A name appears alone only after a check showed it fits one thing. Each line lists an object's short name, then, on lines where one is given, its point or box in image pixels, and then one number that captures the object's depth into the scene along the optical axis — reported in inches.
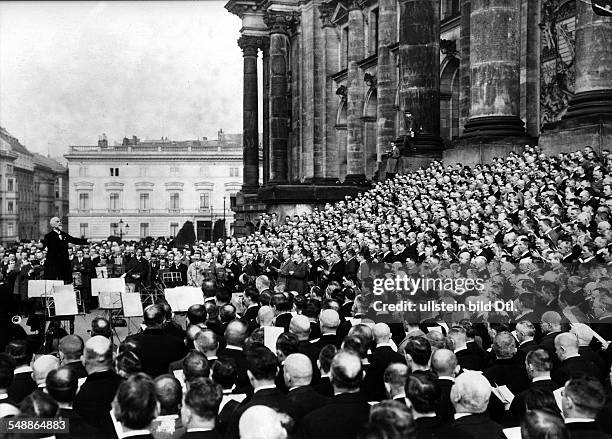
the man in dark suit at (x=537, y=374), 235.6
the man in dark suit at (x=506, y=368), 267.1
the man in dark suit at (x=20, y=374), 259.0
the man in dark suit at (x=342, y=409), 197.9
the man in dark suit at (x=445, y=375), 233.6
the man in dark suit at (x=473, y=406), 198.4
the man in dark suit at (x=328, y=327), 315.0
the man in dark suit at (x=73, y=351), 263.9
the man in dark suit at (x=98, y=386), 234.5
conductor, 651.5
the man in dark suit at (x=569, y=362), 261.9
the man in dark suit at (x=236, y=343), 283.4
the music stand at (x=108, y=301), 609.6
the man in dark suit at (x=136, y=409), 176.7
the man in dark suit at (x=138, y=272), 940.1
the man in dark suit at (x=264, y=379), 212.8
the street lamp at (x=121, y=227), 3752.0
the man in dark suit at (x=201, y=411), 184.2
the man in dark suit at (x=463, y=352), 290.2
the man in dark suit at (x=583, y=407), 185.5
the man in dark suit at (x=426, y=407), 190.4
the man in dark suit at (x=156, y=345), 320.2
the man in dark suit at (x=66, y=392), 204.4
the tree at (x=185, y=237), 1679.4
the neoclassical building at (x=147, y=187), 3909.9
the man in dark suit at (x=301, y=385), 215.5
